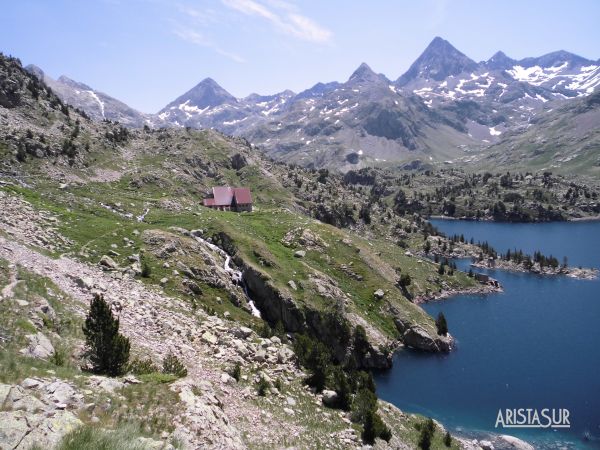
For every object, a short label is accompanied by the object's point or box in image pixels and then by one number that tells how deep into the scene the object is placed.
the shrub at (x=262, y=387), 31.13
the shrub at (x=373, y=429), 32.02
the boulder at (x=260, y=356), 36.22
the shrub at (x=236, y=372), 31.53
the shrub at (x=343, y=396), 35.03
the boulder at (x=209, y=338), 35.88
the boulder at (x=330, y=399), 34.69
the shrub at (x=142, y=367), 25.05
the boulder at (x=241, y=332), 40.28
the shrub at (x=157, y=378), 22.99
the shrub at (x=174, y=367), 25.85
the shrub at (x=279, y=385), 32.91
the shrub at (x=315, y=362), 36.84
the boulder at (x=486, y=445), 46.00
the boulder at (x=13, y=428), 12.86
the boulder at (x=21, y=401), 15.02
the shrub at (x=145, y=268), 48.09
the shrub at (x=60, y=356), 22.66
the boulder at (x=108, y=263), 46.13
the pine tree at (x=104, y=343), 23.91
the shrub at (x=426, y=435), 38.25
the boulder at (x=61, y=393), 17.43
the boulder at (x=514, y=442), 47.62
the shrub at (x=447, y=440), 40.89
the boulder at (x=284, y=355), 38.02
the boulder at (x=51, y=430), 13.23
